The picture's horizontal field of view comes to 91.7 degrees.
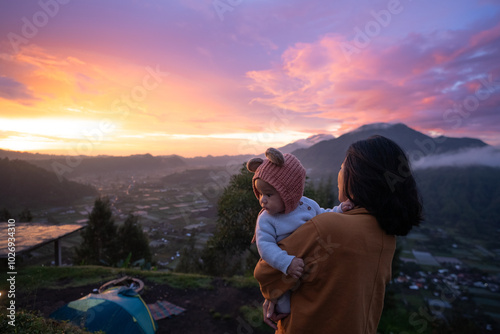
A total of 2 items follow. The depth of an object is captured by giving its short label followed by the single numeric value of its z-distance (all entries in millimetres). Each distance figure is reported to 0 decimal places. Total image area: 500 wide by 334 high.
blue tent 5008
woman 1375
